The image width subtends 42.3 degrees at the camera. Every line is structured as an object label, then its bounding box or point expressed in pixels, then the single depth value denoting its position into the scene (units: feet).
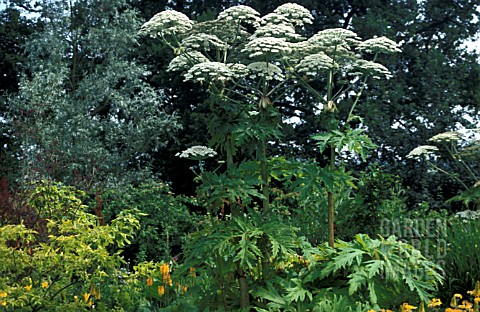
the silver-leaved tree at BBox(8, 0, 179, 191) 41.24
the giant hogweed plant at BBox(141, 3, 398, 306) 14.73
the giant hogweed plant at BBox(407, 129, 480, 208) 39.34
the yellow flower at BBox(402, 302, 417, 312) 12.68
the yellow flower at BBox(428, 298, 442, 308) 13.57
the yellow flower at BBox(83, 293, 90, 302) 16.13
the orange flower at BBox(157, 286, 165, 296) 16.68
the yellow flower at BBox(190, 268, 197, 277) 17.92
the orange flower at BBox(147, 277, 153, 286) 17.03
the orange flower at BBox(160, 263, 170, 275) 16.79
